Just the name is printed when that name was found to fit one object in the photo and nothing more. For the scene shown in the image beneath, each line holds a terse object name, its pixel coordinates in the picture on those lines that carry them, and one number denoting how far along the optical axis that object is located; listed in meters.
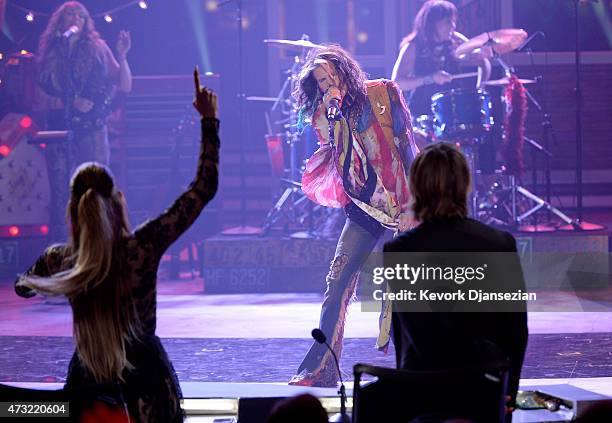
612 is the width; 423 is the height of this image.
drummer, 21.20
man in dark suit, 6.32
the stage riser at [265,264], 20.48
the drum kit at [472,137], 20.42
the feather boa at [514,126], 20.66
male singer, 10.84
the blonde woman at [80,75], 19.56
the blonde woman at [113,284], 6.24
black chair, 5.72
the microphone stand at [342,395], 7.21
